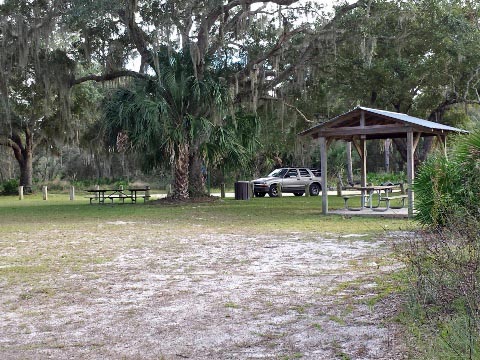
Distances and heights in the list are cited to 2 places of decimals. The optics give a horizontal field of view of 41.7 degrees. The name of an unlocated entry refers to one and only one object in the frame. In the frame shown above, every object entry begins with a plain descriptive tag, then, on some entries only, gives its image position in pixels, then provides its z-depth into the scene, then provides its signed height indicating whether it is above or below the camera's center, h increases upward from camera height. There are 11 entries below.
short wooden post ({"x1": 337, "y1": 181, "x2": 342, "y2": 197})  31.38 -0.42
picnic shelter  16.80 +1.41
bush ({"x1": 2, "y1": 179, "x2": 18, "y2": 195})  40.16 -0.01
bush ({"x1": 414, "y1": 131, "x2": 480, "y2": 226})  9.50 -0.02
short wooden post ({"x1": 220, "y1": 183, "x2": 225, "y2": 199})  30.72 -0.48
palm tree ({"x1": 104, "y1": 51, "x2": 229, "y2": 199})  22.09 +2.70
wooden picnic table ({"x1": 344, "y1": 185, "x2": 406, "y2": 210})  17.58 -0.35
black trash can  28.14 -0.37
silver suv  31.14 -0.01
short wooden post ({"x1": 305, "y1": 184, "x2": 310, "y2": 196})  31.47 -0.41
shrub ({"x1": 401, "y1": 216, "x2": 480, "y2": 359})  4.23 -0.97
